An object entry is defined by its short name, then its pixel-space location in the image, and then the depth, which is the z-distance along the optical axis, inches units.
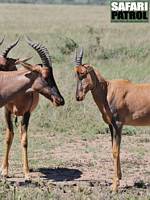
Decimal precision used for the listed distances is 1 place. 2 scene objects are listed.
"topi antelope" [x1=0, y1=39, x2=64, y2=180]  754.2
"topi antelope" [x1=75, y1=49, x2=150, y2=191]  775.7
